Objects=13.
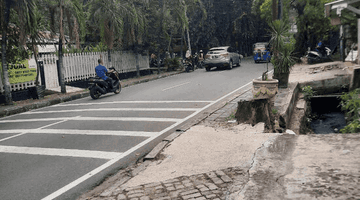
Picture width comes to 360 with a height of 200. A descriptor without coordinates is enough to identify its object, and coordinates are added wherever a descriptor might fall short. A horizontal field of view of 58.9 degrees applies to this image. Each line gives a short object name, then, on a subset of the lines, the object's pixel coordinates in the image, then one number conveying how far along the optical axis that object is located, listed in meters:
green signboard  13.84
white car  23.94
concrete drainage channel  10.53
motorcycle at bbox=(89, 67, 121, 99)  13.78
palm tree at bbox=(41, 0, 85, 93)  14.66
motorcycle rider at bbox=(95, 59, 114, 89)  14.05
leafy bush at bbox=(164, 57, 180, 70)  27.25
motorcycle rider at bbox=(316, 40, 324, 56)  21.02
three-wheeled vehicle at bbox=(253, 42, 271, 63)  28.98
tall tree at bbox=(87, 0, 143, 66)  18.72
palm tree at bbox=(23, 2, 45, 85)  12.75
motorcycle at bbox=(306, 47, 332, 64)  20.95
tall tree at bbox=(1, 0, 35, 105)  12.30
